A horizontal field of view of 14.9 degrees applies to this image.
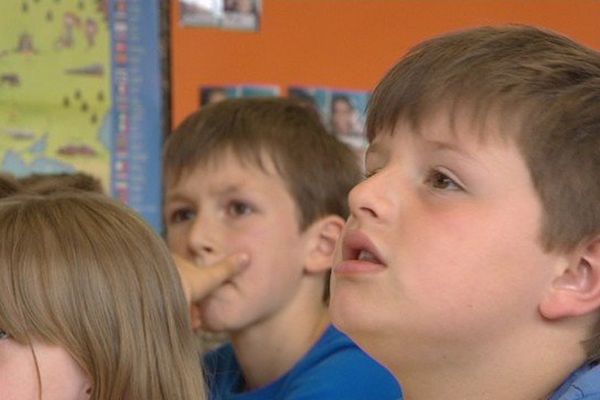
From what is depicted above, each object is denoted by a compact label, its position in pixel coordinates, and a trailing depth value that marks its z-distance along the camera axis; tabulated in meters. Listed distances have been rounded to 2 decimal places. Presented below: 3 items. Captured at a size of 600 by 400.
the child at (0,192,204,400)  1.42
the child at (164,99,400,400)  1.69
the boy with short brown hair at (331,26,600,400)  1.27
